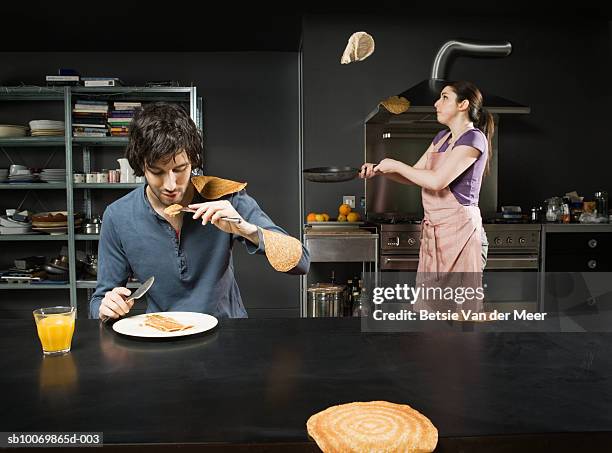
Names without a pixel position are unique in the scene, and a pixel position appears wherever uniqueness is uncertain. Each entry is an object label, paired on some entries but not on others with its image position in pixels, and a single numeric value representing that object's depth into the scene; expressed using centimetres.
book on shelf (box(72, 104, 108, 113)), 450
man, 181
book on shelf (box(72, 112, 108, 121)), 451
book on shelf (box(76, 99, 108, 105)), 450
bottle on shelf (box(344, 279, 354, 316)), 411
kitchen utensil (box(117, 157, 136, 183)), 454
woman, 334
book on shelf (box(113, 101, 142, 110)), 453
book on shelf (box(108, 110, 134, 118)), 451
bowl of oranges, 423
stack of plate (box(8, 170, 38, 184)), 455
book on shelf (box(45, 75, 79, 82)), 445
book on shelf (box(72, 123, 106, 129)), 451
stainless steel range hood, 352
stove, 388
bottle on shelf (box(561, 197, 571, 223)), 415
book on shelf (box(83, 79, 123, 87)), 443
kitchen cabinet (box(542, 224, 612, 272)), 396
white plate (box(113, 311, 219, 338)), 130
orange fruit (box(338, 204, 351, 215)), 436
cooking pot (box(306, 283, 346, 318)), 384
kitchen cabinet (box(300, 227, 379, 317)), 376
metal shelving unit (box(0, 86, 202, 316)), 445
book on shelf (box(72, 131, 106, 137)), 448
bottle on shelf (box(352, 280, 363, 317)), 399
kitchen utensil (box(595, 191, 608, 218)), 445
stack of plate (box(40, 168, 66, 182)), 458
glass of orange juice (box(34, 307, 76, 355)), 120
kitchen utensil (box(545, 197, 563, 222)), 425
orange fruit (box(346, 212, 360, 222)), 428
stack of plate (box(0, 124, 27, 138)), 452
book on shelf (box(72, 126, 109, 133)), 451
